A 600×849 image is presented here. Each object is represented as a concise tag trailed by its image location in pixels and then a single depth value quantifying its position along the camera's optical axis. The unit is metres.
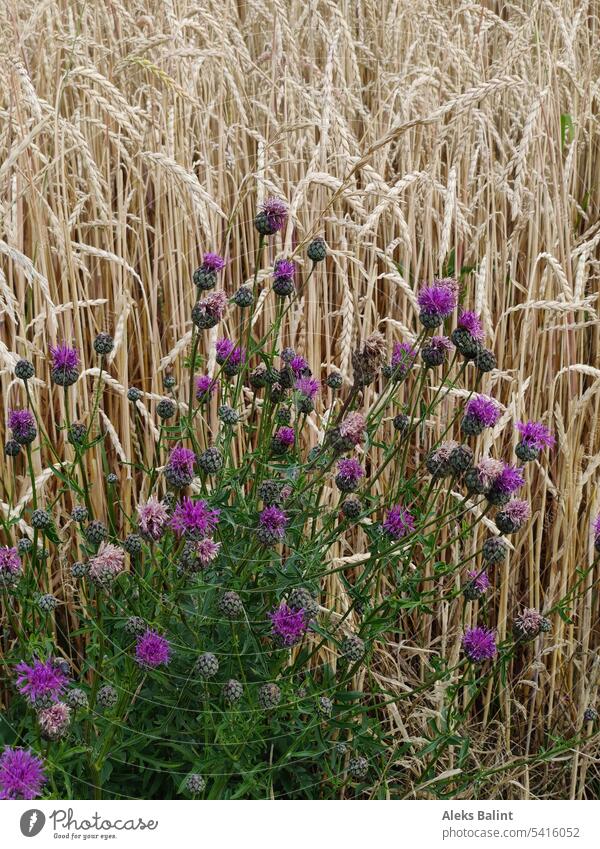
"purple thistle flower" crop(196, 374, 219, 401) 2.10
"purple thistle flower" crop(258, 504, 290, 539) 1.91
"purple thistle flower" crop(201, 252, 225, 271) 2.02
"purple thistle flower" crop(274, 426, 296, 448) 2.05
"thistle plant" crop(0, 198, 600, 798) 1.89
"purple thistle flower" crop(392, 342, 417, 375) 2.01
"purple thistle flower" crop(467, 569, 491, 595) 2.02
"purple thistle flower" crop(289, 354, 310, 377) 2.04
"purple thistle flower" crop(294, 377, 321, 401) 2.03
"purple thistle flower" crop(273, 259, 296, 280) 2.03
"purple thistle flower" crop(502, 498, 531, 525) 2.00
